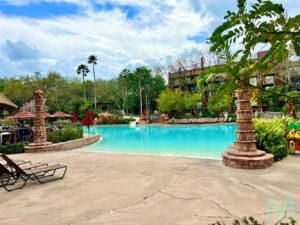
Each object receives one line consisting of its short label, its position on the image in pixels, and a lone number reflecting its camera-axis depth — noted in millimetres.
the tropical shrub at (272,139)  7938
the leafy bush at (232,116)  29203
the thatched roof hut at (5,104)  12041
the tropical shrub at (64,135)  13789
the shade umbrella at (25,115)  18358
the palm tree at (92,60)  45788
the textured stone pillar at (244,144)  7086
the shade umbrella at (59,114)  24873
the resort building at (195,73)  29336
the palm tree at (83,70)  46588
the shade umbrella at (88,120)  16781
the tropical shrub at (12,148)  11914
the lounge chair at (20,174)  5945
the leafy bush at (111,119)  34094
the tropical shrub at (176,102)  34969
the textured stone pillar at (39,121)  12172
